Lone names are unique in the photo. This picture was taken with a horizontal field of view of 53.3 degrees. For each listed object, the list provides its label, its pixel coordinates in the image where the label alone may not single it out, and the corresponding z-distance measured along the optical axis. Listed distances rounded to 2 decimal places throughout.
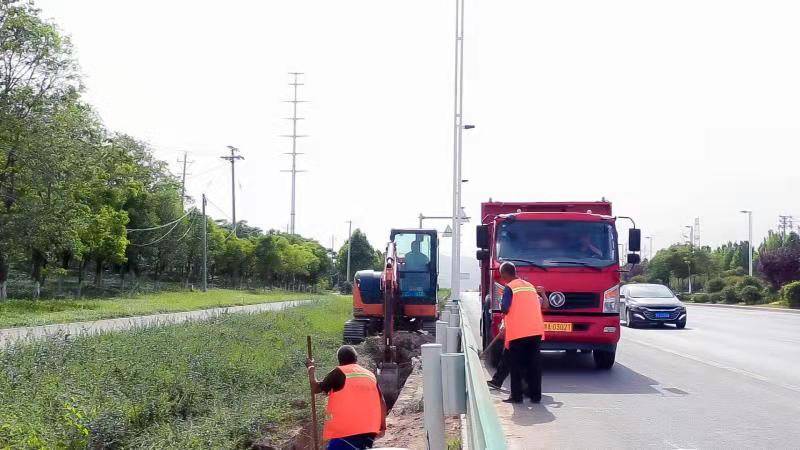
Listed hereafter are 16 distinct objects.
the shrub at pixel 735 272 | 73.75
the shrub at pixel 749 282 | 54.25
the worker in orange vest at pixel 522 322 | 10.08
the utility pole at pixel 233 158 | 67.56
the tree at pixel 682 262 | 72.62
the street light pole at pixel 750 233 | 65.91
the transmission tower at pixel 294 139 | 79.69
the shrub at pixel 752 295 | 52.19
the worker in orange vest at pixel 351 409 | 7.79
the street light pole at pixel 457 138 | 31.14
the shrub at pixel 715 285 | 64.09
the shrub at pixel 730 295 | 56.56
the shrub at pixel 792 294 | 43.09
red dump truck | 13.04
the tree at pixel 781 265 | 51.94
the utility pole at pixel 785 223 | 100.53
